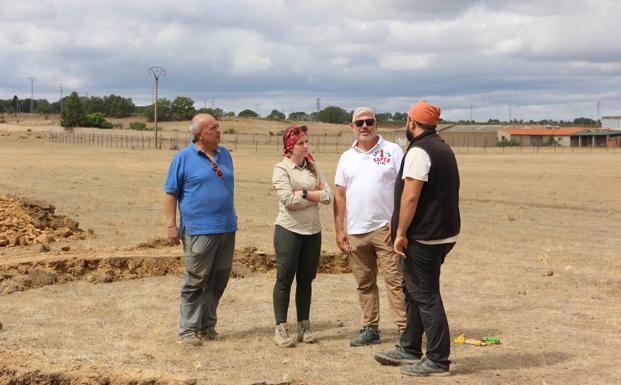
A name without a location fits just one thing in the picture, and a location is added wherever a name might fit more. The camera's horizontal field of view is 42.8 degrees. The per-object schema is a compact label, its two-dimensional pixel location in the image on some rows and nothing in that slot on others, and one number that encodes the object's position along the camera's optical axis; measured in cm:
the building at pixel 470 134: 11088
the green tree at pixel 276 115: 17362
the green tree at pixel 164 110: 14141
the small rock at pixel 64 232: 1313
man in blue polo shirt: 690
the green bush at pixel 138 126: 12512
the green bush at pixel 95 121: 12519
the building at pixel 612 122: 14606
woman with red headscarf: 680
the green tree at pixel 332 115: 17050
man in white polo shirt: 675
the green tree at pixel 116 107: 16400
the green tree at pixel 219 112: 14452
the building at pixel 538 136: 11119
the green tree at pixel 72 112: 11938
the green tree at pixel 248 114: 17175
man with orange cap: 568
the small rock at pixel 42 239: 1238
